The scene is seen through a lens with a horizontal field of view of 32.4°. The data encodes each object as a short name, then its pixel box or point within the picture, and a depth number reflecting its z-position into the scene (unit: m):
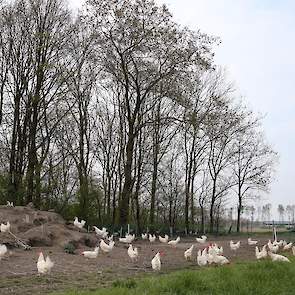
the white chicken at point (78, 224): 26.16
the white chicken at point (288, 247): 25.81
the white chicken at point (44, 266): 13.53
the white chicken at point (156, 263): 15.64
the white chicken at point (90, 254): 17.67
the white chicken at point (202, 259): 17.46
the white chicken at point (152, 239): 31.00
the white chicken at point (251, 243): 29.83
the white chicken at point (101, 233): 26.56
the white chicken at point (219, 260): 17.28
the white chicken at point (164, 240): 30.12
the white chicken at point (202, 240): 30.55
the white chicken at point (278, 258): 16.83
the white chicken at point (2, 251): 15.61
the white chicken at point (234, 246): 24.34
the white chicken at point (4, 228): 20.00
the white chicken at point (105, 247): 20.31
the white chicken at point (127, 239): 27.33
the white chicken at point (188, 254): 19.55
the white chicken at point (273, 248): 22.32
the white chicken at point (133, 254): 17.97
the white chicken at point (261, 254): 18.99
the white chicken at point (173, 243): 26.28
